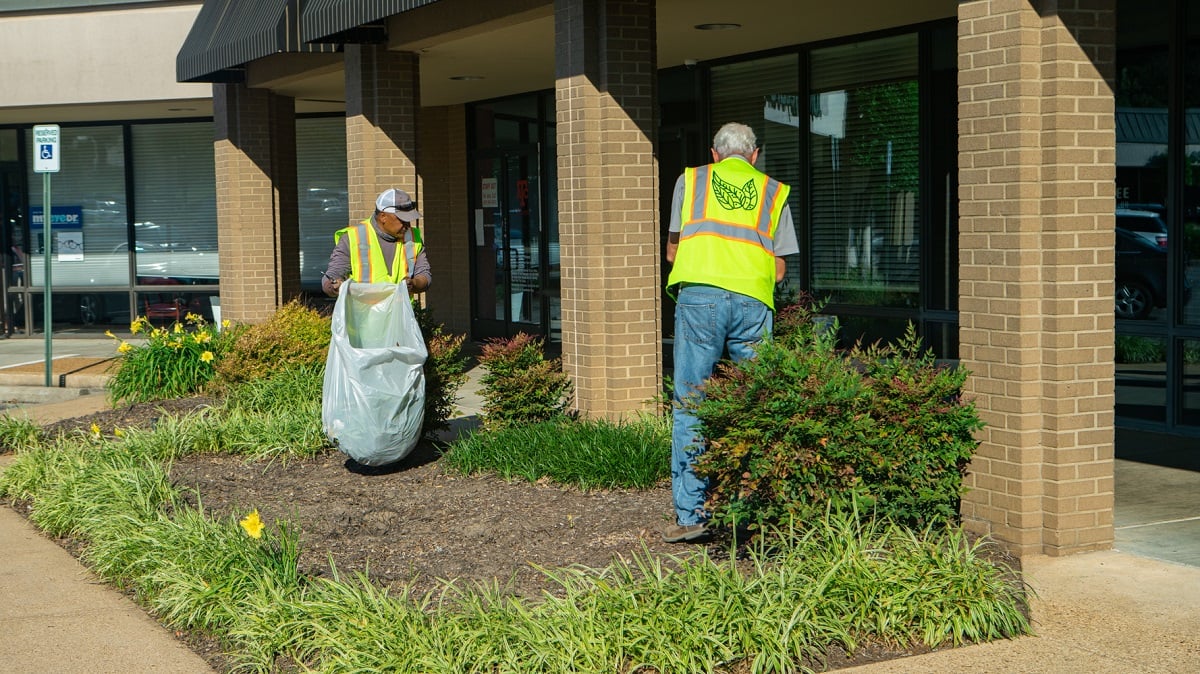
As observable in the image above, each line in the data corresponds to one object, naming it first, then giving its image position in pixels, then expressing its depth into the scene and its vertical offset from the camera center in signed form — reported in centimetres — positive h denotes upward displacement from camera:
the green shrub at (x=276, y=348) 1216 -63
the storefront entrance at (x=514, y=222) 1881 +68
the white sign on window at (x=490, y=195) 1989 +109
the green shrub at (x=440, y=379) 991 -75
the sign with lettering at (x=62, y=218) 2280 +98
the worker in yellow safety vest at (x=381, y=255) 908 +12
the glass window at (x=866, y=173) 1284 +87
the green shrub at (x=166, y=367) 1301 -82
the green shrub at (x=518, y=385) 973 -78
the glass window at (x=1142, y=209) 1045 +40
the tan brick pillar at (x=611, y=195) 998 +53
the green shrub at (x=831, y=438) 622 -76
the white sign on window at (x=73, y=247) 2277 +51
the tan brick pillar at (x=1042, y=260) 644 +2
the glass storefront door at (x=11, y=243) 2289 +60
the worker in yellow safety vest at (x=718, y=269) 678 -1
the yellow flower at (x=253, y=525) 628 -110
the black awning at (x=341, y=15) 1125 +218
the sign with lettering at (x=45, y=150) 1545 +140
